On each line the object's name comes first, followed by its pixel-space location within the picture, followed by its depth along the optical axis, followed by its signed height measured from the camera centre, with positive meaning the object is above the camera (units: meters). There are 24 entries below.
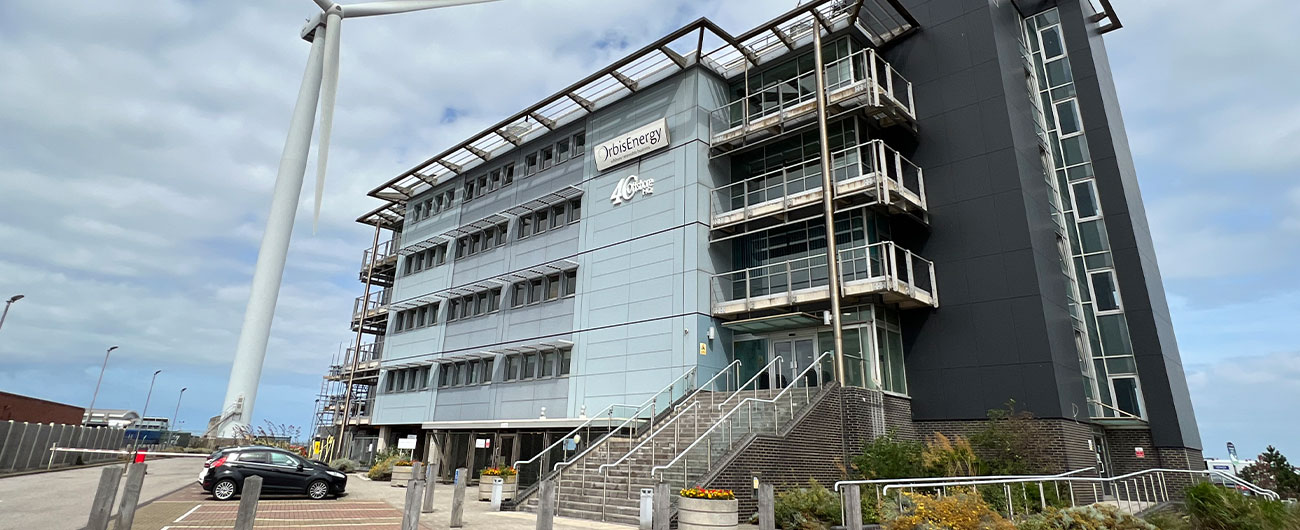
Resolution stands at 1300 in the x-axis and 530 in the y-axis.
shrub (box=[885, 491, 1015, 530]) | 10.34 -0.53
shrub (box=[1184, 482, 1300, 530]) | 10.28 -0.39
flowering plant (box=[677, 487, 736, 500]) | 12.95 -0.38
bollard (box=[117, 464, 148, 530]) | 9.05 -0.46
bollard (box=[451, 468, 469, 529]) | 13.90 -0.64
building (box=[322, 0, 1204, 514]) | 19.75 +7.41
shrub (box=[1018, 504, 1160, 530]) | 10.01 -0.53
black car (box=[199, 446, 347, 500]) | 18.20 -0.25
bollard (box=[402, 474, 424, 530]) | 10.86 -0.63
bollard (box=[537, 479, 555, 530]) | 9.27 -0.49
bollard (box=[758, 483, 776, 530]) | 9.97 -0.46
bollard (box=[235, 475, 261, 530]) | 9.07 -0.51
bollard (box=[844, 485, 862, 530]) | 9.95 -0.45
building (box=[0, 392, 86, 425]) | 32.74 +2.49
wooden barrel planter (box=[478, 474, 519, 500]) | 18.27 -0.50
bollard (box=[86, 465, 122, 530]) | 8.79 -0.55
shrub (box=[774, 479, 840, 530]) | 13.84 -0.64
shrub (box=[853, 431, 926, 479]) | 16.78 +0.42
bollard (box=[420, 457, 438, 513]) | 16.16 -0.29
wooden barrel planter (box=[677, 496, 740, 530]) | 12.70 -0.73
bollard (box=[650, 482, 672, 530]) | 10.34 -0.51
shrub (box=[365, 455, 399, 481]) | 29.05 -0.19
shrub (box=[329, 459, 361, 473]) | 31.14 +0.02
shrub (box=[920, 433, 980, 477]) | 16.86 +0.49
